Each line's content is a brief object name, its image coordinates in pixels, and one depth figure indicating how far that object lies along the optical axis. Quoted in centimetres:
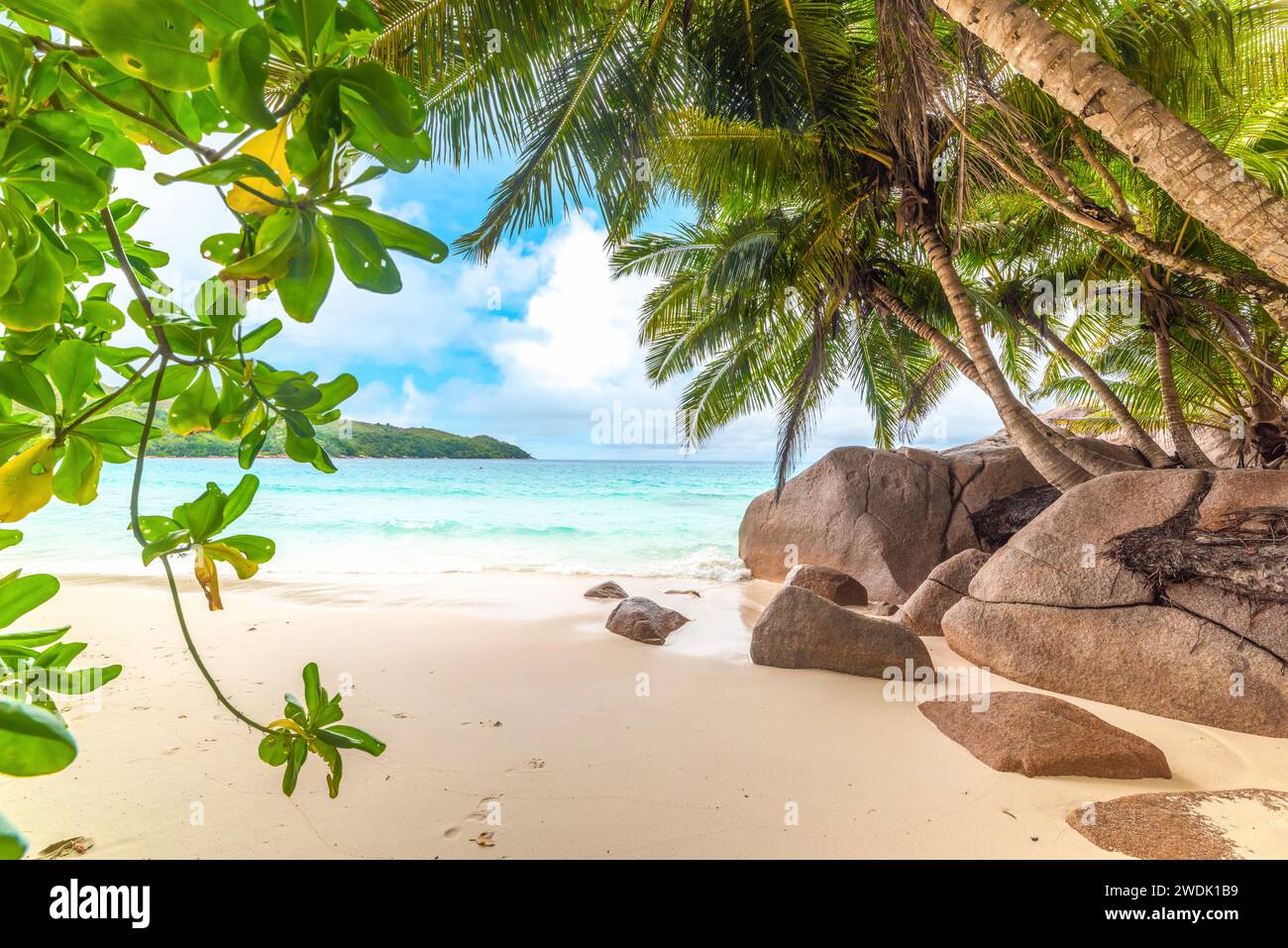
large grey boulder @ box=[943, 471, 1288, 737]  309
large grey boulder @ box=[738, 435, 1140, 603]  698
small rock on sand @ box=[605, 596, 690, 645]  412
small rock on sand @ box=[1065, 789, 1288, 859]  186
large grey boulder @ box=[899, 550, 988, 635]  470
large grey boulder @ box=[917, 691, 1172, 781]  232
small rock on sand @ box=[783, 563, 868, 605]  585
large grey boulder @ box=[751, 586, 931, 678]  344
